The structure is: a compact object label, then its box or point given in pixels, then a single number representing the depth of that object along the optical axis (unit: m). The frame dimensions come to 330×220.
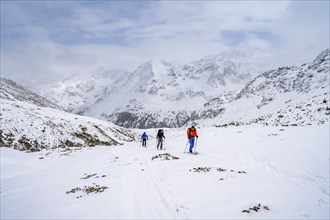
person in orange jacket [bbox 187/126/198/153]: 29.84
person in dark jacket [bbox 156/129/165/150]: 38.66
